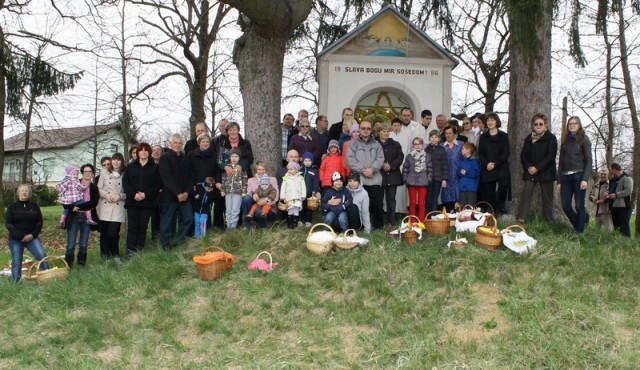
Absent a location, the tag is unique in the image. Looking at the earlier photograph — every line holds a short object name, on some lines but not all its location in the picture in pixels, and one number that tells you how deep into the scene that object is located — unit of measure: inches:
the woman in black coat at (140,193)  313.3
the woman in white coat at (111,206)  320.5
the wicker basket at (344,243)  262.4
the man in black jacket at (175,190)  311.6
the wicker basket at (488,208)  314.3
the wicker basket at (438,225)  286.5
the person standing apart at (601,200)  402.0
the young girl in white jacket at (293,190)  313.6
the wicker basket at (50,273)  279.1
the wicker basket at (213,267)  250.8
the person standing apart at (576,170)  302.0
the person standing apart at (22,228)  299.7
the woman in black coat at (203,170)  323.6
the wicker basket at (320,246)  263.0
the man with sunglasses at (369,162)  319.3
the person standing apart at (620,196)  378.0
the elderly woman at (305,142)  348.2
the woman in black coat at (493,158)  325.1
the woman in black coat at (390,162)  329.7
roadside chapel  476.4
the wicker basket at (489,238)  250.4
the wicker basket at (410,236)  276.1
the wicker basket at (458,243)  257.6
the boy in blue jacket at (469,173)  329.1
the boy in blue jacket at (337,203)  302.7
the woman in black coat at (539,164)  305.9
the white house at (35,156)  1300.0
